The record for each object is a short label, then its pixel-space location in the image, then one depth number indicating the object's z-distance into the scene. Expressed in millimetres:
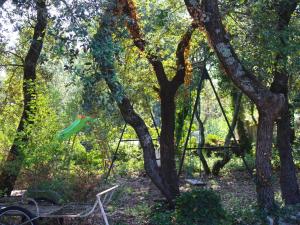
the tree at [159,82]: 5188
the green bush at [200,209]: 5625
